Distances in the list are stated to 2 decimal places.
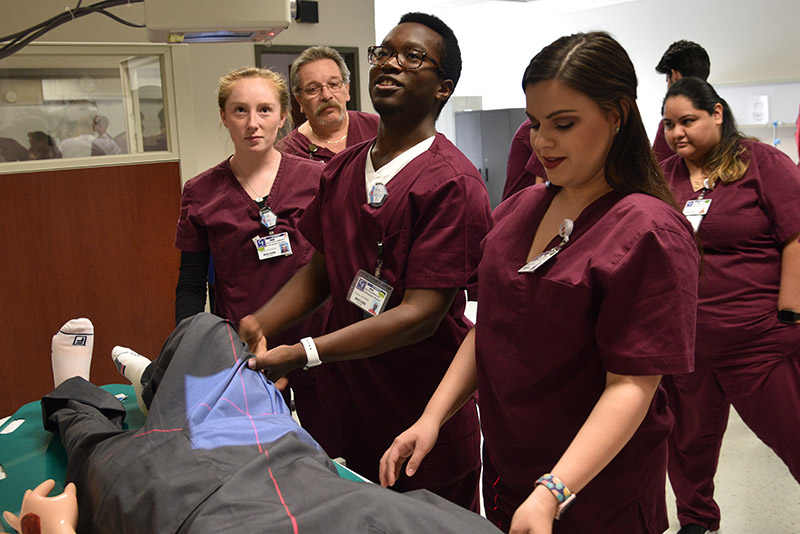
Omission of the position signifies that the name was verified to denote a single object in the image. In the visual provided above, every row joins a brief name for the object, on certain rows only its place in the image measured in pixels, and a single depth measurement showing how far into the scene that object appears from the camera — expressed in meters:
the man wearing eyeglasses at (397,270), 1.50
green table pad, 1.52
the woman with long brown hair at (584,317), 1.08
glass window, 2.71
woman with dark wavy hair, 2.31
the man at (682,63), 3.04
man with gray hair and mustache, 2.89
